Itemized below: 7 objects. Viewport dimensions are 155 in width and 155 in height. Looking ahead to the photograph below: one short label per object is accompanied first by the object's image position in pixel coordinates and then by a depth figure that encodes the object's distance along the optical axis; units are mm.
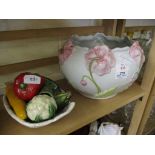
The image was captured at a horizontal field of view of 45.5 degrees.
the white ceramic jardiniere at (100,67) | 492
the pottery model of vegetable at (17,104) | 442
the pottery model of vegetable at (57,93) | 476
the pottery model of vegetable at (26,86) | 480
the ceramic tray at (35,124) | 424
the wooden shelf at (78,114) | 473
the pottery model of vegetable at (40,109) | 423
